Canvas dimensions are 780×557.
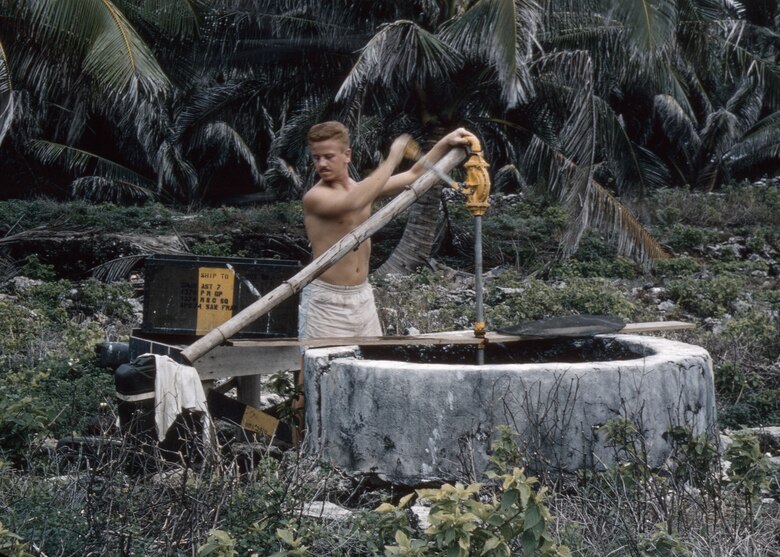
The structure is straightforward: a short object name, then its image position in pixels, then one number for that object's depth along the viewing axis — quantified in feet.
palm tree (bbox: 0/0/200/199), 31.07
